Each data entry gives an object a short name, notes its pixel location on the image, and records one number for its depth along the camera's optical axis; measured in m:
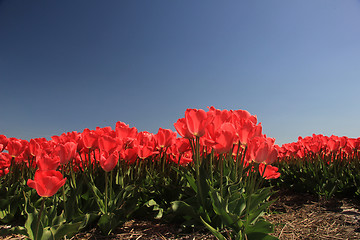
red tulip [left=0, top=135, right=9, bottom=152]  0.96
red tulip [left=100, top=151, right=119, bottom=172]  0.57
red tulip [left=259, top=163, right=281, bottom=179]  0.68
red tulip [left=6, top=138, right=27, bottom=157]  0.85
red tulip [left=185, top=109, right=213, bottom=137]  0.53
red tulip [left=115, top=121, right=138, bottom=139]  0.75
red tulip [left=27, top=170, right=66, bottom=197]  0.42
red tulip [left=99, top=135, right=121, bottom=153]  0.62
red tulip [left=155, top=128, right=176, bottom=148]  0.84
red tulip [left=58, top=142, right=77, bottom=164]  0.59
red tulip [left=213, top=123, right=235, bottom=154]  0.51
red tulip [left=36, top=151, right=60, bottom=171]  0.51
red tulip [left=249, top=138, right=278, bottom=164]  0.55
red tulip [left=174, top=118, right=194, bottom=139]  0.57
